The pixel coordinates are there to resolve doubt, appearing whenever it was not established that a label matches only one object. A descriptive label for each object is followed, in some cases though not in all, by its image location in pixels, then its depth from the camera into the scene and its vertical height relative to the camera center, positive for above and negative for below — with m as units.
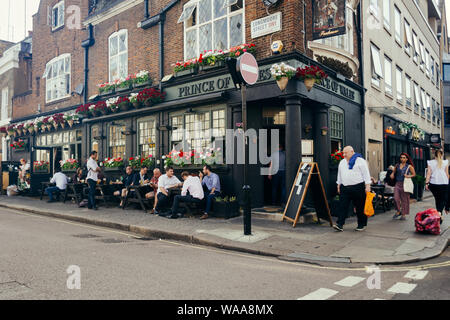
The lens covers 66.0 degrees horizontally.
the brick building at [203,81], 9.91 +3.18
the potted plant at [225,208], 9.67 -1.02
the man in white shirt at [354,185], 7.83 -0.35
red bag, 7.36 -1.14
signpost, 7.18 +1.94
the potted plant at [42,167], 18.64 +0.36
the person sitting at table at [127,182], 12.34 -0.34
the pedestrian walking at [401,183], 9.62 -0.40
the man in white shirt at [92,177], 11.83 -0.14
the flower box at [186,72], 11.59 +3.40
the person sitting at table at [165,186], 10.48 -0.43
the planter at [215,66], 10.85 +3.35
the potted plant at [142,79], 13.38 +3.64
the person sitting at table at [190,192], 9.78 -0.57
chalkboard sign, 8.35 -0.60
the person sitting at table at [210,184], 9.79 -0.37
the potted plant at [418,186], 14.29 -0.74
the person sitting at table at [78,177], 14.38 -0.16
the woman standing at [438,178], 8.88 -0.24
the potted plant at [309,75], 9.13 +2.53
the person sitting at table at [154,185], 11.29 -0.42
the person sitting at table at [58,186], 14.31 -0.52
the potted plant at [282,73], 8.95 +2.53
